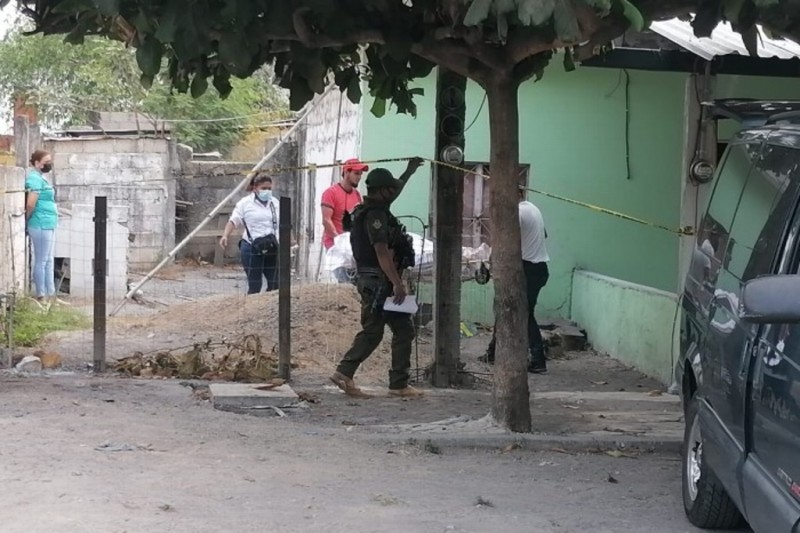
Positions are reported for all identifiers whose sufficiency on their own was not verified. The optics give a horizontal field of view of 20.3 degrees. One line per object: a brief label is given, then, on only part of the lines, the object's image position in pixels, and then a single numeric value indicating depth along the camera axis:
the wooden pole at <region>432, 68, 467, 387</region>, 18.22
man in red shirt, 23.85
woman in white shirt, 25.31
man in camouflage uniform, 16.42
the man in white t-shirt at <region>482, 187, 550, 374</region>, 20.96
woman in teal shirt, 24.89
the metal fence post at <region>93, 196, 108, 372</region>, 17.62
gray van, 7.11
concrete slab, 15.59
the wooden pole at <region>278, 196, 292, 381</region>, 17.80
